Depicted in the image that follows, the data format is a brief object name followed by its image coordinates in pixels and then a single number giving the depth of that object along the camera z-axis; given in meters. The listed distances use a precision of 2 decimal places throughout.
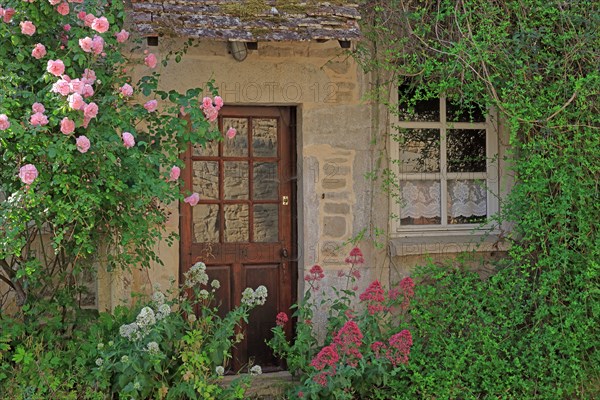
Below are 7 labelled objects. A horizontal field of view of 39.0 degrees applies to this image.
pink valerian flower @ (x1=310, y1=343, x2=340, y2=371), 5.75
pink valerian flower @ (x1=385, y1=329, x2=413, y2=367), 5.86
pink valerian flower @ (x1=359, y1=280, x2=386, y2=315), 6.14
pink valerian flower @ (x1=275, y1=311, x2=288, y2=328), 6.17
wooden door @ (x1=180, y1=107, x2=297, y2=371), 6.95
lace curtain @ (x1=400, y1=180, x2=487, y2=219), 7.43
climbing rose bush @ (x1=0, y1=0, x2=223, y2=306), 5.14
